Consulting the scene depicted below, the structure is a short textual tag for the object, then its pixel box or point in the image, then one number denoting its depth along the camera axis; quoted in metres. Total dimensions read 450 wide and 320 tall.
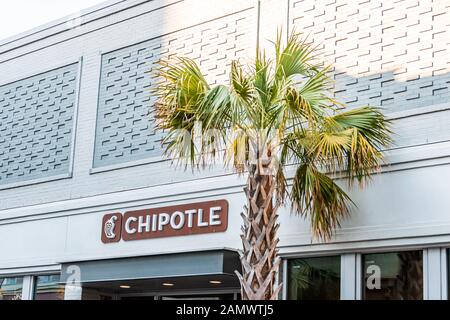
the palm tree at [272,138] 10.07
